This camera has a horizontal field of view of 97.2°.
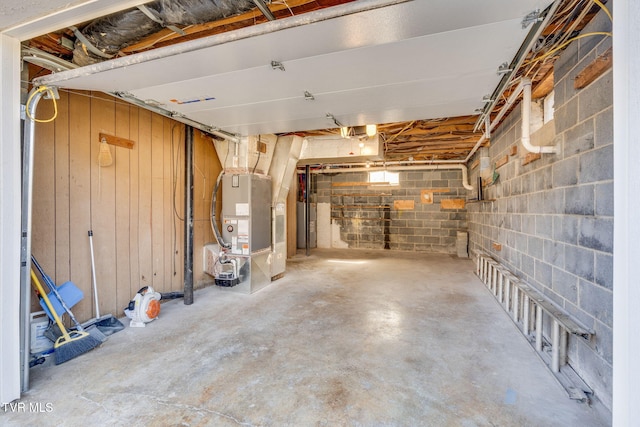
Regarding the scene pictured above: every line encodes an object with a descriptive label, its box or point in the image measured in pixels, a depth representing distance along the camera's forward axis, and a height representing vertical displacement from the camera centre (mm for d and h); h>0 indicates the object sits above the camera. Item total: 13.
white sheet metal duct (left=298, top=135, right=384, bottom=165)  4570 +1036
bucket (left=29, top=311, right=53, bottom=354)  2111 -916
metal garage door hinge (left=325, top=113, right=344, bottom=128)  2773 +944
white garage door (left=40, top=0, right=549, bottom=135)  1353 +926
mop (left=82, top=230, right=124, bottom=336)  2596 -1018
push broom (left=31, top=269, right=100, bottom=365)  2082 -994
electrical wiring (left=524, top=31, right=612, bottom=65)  1568 +1085
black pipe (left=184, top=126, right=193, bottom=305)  3391 -36
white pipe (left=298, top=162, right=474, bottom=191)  6838 +1141
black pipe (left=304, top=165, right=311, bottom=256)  6805 -75
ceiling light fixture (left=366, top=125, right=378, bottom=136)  3848 +1116
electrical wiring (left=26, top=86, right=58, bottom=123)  1810 +813
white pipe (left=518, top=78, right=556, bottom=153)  2496 +886
